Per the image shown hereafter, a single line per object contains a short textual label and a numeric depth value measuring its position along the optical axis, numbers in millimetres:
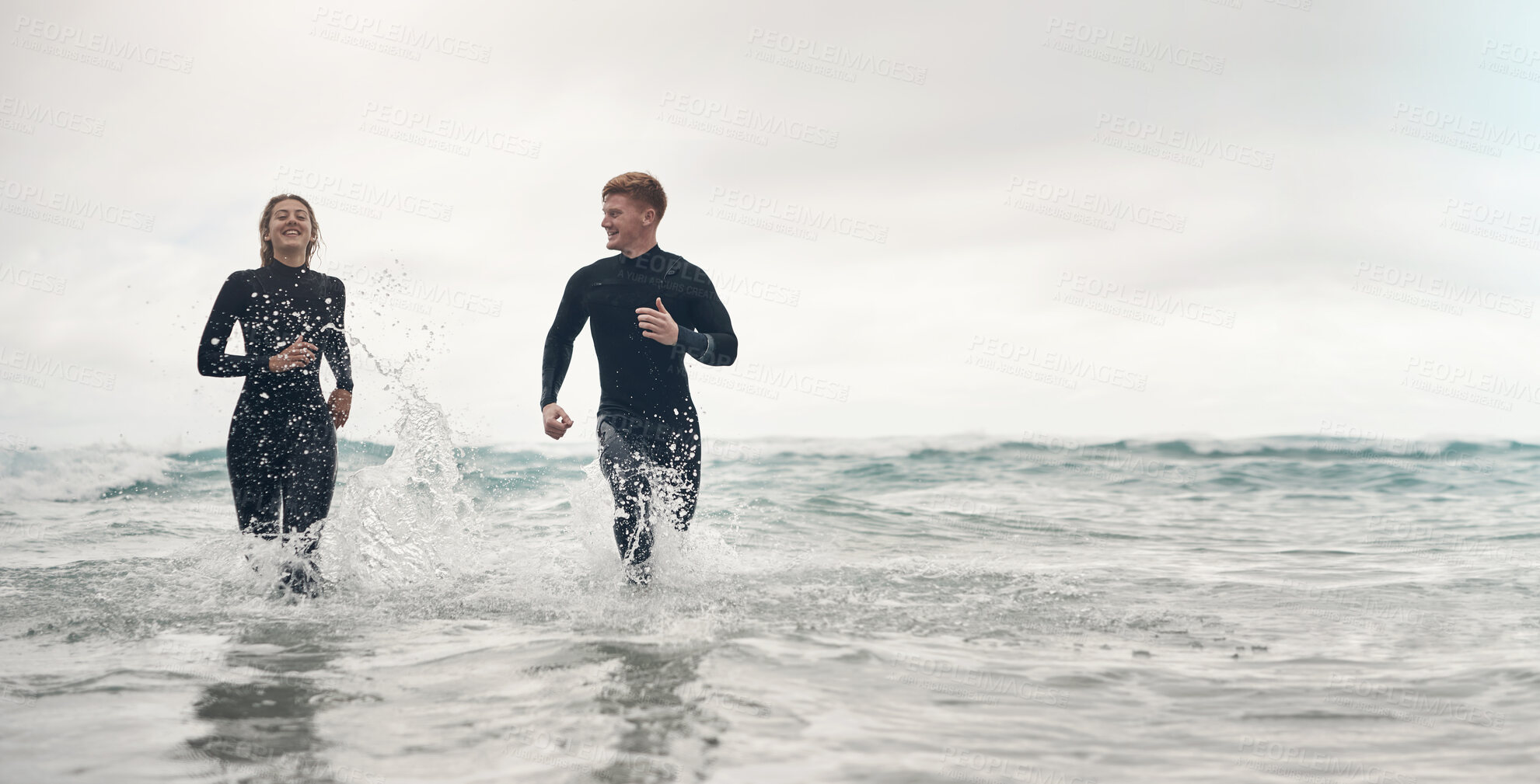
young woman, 5383
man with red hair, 5516
